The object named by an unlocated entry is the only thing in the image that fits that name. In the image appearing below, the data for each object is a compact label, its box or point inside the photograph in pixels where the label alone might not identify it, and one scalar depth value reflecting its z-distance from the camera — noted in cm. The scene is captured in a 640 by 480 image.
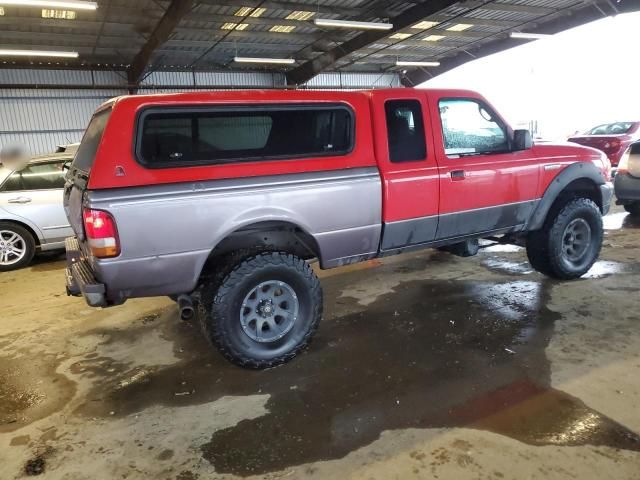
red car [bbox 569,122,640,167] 1245
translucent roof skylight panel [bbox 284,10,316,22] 1327
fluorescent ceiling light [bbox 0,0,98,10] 874
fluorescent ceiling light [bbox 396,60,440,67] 1935
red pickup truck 297
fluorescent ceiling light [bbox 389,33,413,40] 1636
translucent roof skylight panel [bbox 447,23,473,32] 1570
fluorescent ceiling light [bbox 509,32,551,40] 1598
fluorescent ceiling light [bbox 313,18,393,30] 1166
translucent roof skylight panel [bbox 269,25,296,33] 1434
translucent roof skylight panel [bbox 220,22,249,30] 1359
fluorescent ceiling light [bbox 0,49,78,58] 1210
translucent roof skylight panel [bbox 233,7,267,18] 1242
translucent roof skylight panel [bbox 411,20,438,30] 1500
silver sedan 677
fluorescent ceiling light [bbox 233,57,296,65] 1514
